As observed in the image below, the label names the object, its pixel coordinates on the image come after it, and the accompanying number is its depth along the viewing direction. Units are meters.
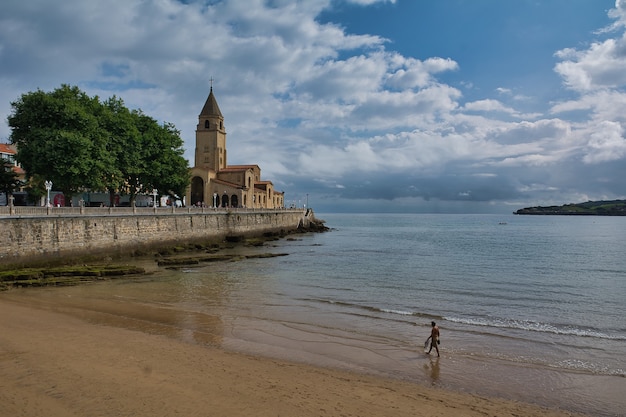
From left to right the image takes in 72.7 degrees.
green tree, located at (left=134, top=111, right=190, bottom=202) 45.97
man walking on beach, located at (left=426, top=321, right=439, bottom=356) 12.65
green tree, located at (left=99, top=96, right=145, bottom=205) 39.84
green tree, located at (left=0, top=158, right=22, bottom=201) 38.84
